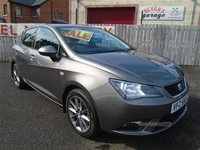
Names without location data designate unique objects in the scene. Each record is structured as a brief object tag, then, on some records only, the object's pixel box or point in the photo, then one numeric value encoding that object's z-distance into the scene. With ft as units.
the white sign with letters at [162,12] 36.40
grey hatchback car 6.68
